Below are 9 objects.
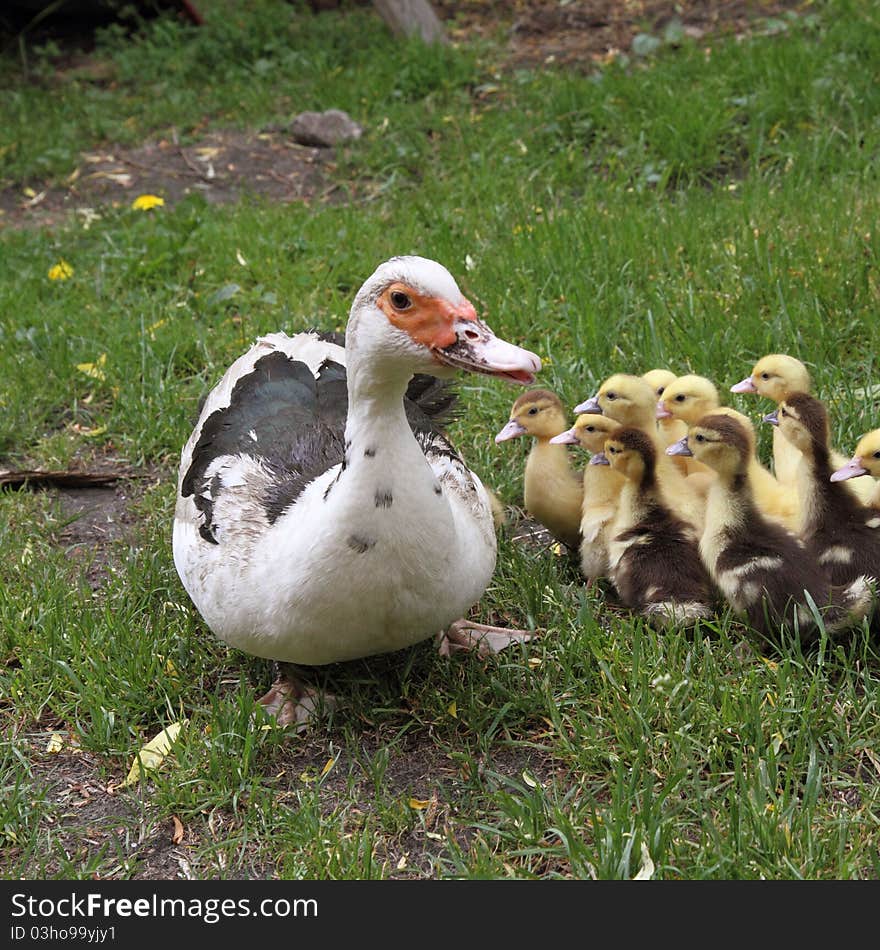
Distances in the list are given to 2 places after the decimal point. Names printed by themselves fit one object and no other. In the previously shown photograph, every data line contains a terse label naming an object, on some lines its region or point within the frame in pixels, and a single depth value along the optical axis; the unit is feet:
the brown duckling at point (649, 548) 11.59
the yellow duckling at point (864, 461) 11.14
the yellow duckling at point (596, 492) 12.50
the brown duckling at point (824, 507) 11.05
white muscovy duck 9.33
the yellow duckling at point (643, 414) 12.55
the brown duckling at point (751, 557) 10.82
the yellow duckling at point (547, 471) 13.05
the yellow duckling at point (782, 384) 12.67
